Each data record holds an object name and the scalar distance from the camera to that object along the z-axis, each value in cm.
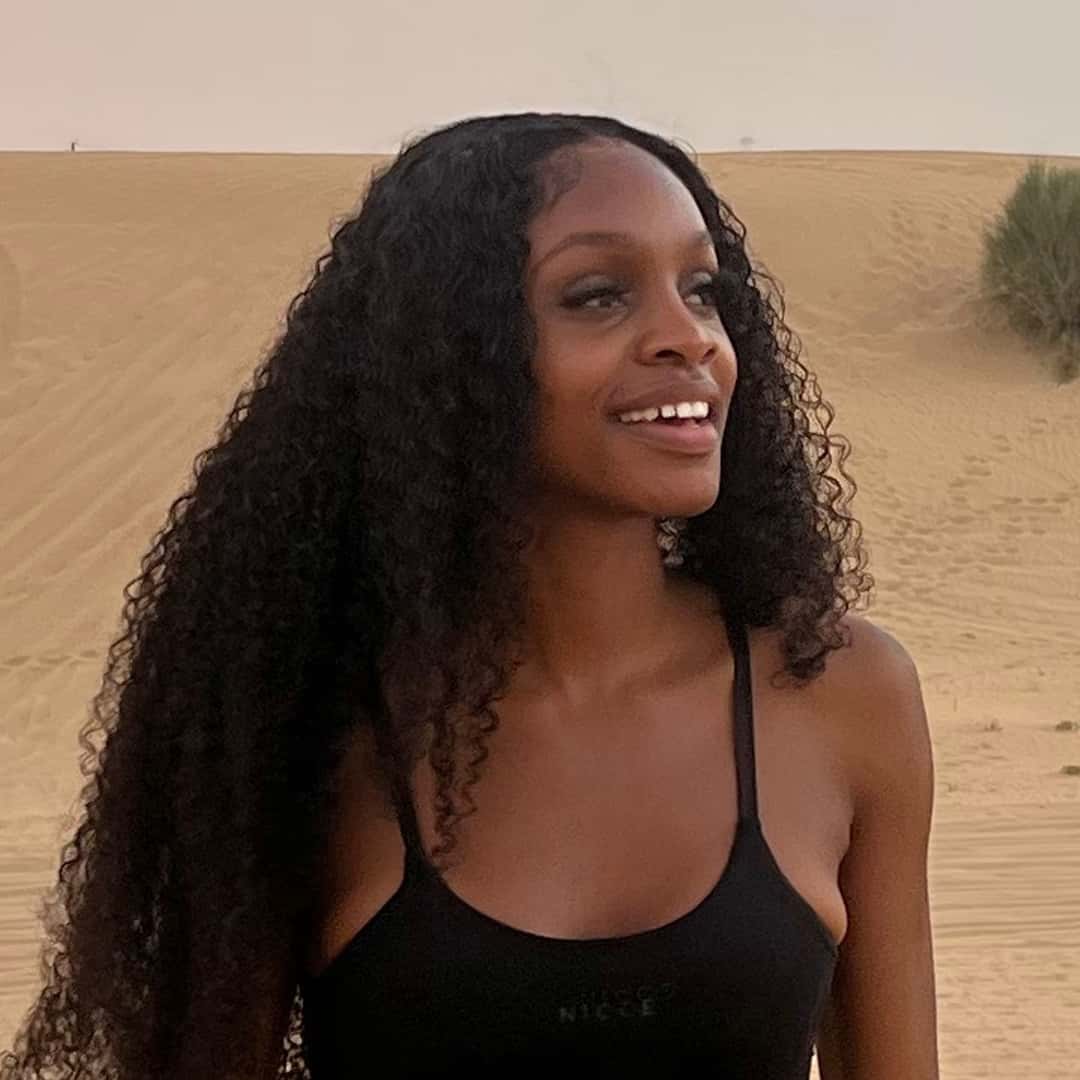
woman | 201
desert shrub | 1984
